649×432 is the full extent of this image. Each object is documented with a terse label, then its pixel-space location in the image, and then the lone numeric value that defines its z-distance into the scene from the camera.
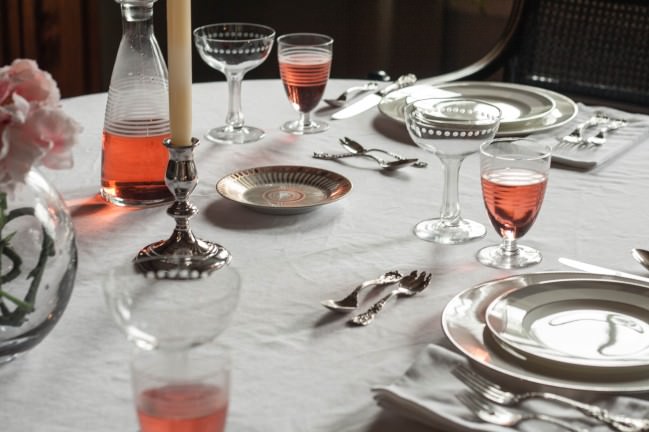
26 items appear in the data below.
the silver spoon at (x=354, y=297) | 1.53
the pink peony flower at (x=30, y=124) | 1.37
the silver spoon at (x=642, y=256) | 1.63
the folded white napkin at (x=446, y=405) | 1.36
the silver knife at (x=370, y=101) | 2.09
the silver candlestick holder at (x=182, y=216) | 1.61
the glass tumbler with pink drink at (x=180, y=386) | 1.11
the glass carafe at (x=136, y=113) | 1.75
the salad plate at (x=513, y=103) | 1.98
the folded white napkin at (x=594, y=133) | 1.90
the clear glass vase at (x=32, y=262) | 1.40
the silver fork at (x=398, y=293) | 1.52
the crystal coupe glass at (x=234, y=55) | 1.94
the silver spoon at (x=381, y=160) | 1.89
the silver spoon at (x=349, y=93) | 2.13
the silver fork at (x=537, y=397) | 1.35
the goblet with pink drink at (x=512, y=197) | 1.62
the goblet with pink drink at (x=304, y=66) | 1.97
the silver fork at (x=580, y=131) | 1.95
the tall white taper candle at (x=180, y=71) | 1.57
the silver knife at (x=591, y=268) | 1.61
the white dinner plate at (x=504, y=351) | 1.40
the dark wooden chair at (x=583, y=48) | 2.61
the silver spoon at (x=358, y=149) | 1.91
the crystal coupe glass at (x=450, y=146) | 1.68
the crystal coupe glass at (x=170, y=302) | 1.18
